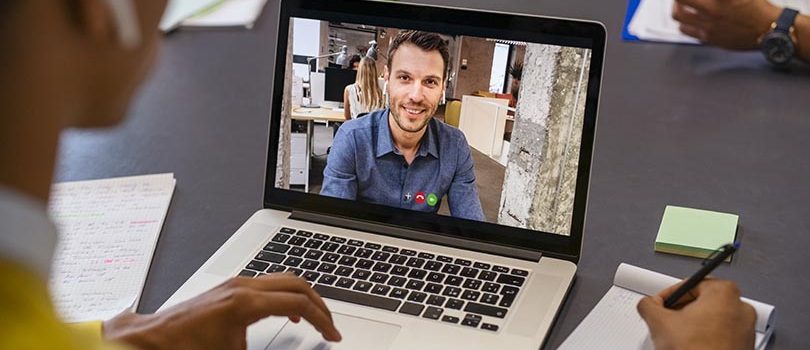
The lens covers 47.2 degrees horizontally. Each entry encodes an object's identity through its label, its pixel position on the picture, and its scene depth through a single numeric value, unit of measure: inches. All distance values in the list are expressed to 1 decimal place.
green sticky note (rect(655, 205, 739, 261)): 43.8
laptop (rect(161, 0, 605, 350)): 39.2
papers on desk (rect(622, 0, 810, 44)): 66.9
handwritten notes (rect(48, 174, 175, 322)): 39.4
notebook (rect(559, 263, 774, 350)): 36.8
